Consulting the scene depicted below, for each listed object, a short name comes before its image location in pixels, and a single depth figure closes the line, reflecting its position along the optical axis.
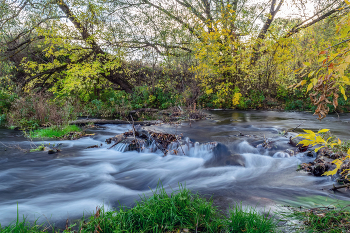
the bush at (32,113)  9.05
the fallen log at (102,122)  9.59
